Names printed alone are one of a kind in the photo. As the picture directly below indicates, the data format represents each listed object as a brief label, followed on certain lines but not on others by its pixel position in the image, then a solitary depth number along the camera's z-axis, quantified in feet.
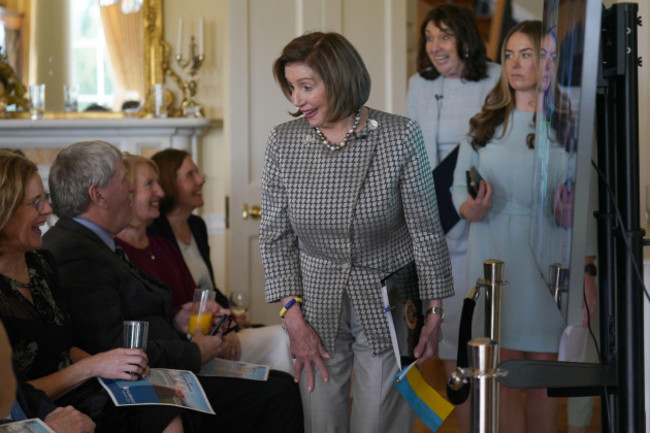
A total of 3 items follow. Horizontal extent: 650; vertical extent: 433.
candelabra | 19.07
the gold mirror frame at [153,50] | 19.65
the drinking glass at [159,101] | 19.24
